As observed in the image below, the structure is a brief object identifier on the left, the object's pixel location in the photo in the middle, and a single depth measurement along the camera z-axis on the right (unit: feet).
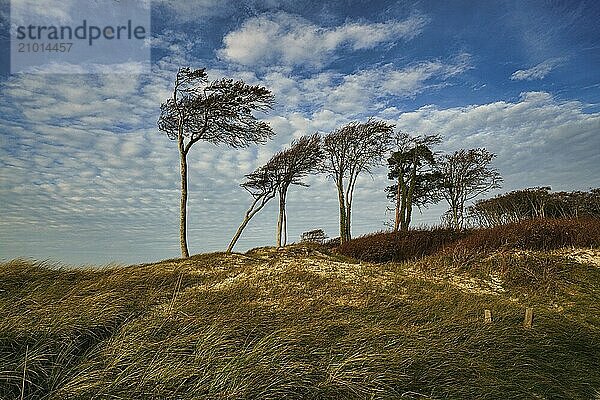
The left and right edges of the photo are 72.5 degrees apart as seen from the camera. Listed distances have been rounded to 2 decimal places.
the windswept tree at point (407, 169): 70.79
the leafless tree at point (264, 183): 63.93
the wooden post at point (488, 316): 18.71
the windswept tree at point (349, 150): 65.72
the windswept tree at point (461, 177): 77.82
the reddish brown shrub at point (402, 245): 41.24
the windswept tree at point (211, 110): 44.27
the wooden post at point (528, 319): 19.18
